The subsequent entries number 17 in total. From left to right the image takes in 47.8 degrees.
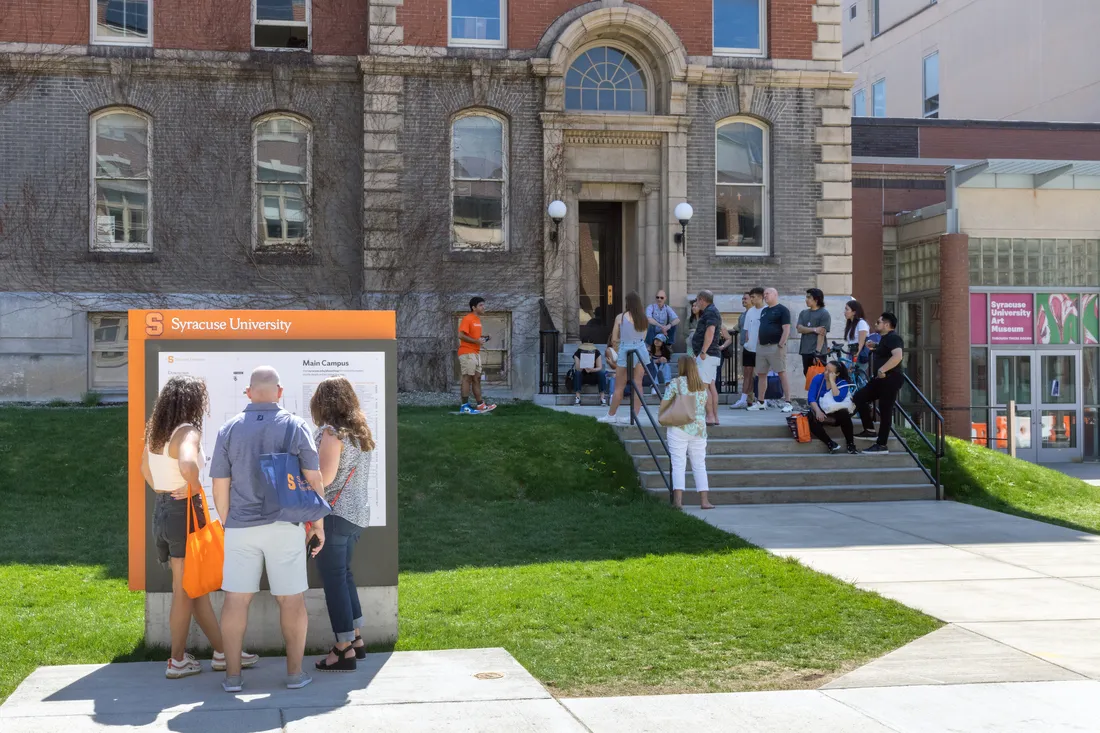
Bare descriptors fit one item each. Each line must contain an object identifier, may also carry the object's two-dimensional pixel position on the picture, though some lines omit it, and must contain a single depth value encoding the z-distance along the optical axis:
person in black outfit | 14.17
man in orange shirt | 16.75
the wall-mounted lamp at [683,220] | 20.44
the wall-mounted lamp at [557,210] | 20.30
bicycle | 14.69
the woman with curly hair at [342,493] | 6.75
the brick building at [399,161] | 20.28
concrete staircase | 13.70
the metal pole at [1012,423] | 21.64
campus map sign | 7.01
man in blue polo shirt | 6.30
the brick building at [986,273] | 24.28
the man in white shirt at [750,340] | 17.48
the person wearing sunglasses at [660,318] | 16.75
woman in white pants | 12.59
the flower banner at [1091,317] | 25.27
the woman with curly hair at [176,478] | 6.52
